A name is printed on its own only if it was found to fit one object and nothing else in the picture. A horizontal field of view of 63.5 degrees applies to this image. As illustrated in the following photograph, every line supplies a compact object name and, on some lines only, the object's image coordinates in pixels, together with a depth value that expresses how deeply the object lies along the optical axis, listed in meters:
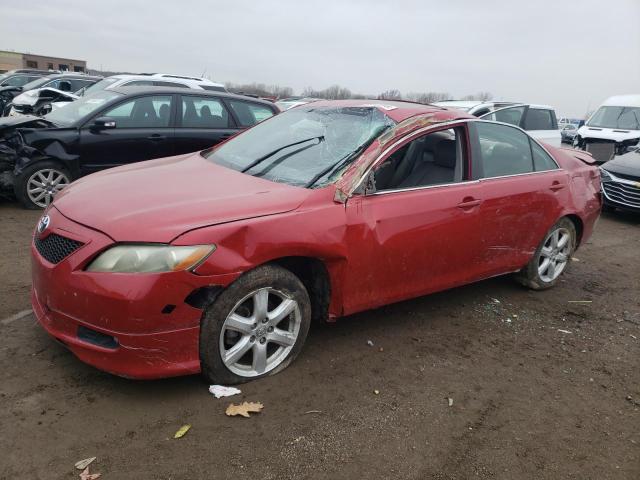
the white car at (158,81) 10.94
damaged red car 2.59
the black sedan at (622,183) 8.53
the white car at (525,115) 10.44
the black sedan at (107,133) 6.36
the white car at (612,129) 12.34
